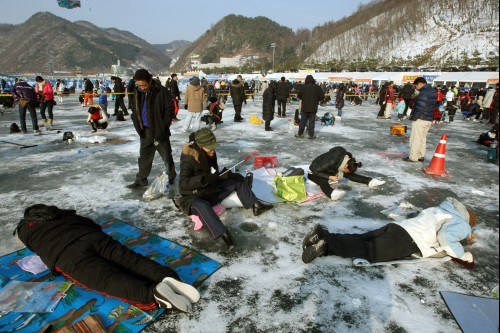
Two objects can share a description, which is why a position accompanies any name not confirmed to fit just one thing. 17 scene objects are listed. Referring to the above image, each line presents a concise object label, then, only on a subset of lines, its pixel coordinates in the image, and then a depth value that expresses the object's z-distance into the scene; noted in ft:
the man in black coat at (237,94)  38.32
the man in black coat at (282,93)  40.76
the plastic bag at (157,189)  14.84
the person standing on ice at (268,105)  33.19
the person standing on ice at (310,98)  26.96
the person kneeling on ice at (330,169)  15.74
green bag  14.68
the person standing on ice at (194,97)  29.35
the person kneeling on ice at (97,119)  30.86
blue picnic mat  7.30
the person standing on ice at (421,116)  20.39
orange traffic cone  19.51
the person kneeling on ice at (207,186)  10.92
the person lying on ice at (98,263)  7.57
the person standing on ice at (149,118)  15.08
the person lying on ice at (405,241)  9.68
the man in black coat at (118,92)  39.51
